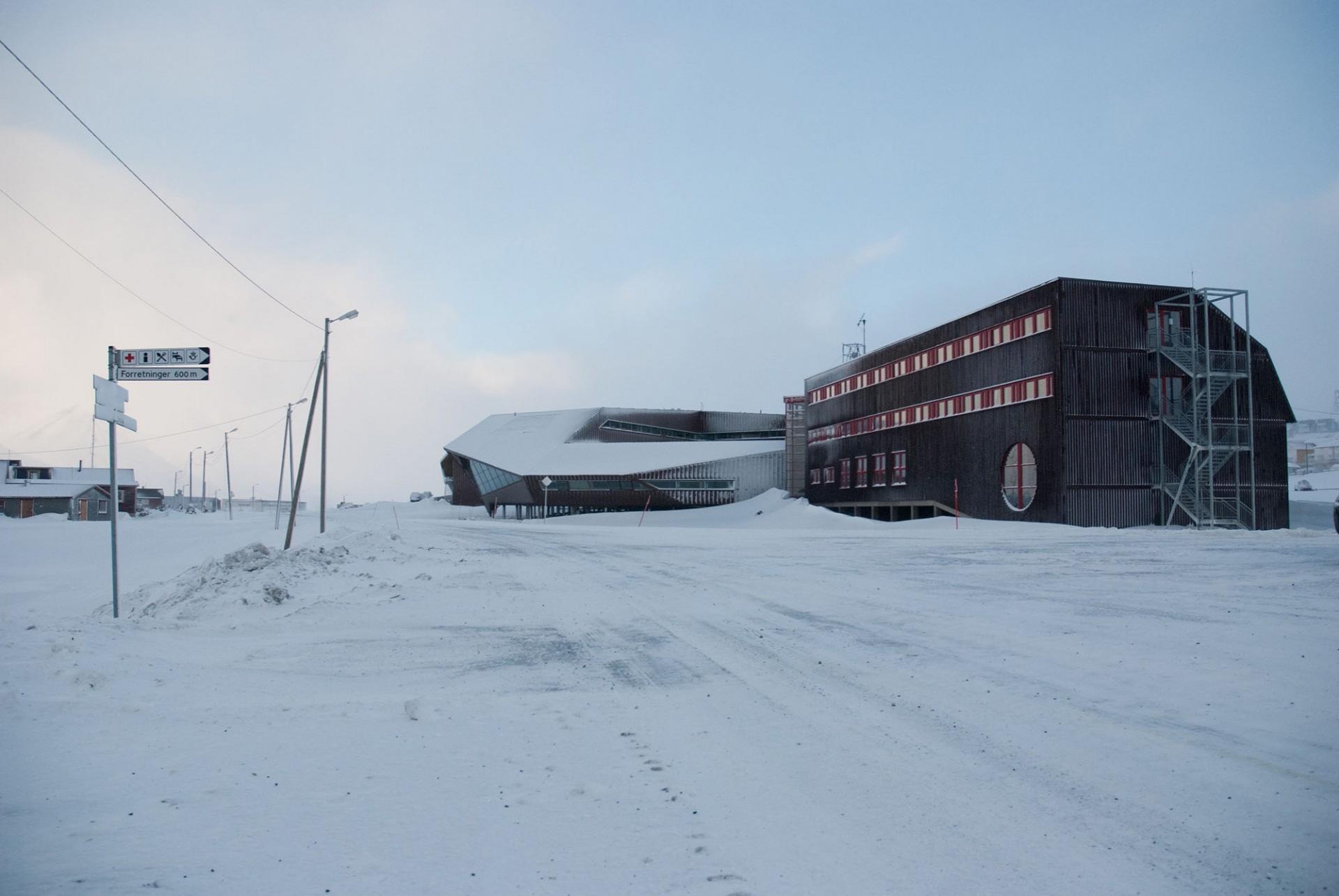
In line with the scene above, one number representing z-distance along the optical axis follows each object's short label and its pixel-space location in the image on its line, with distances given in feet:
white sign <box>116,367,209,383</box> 36.14
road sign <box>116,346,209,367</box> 36.24
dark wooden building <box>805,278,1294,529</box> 107.86
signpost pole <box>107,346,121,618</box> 35.35
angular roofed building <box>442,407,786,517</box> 209.97
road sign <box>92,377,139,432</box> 34.35
